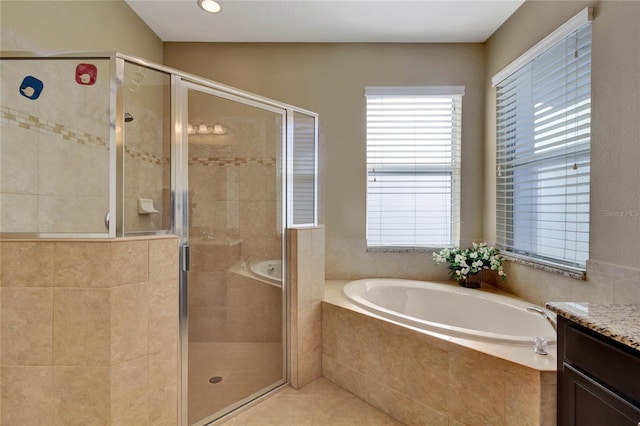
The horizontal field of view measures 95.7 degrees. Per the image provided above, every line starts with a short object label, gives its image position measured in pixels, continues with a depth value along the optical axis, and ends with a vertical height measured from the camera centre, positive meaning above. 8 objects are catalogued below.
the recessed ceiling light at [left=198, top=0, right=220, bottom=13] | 2.04 +1.47
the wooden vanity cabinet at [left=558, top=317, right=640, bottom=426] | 0.80 -0.52
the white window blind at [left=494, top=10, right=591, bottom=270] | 1.62 +0.39
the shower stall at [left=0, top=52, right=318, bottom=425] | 1.31 +0.14
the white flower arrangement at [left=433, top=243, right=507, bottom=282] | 2.24 -0.39
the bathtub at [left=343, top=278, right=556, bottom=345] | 1.69 -0.68
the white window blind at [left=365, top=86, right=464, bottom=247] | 2.55 +0.38
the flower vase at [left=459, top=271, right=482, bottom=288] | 2.31 -0.56
